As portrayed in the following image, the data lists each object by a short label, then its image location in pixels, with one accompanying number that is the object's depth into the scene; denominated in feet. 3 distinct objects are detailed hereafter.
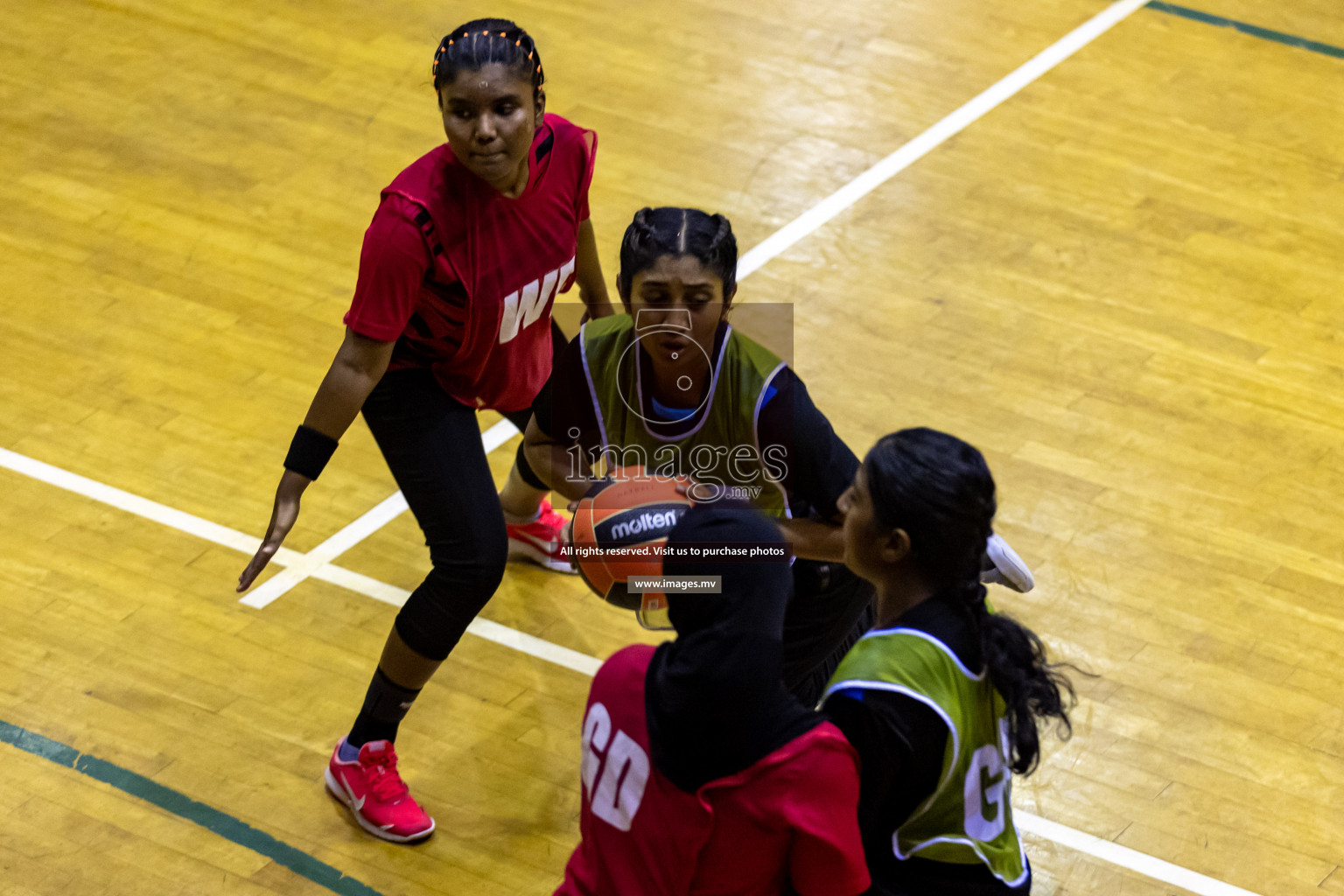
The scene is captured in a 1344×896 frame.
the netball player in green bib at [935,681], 13.71
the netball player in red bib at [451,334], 19.25
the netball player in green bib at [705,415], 17.97
